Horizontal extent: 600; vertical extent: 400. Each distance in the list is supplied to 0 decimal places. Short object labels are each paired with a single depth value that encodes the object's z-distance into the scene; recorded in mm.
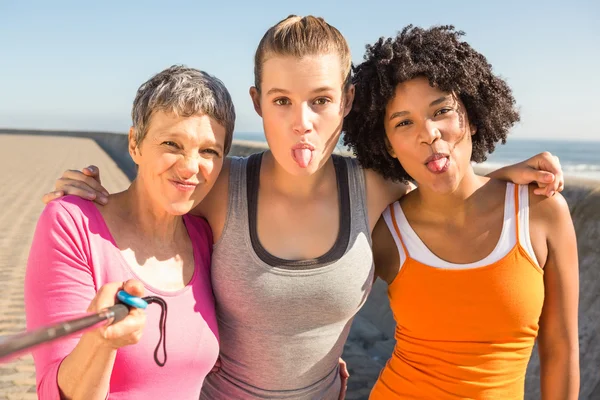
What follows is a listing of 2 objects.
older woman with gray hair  1909
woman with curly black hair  2322
